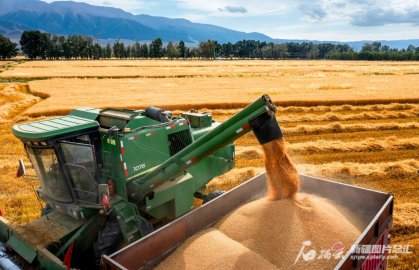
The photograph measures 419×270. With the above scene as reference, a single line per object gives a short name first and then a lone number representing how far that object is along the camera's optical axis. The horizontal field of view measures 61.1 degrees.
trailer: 4.19
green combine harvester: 5.08
